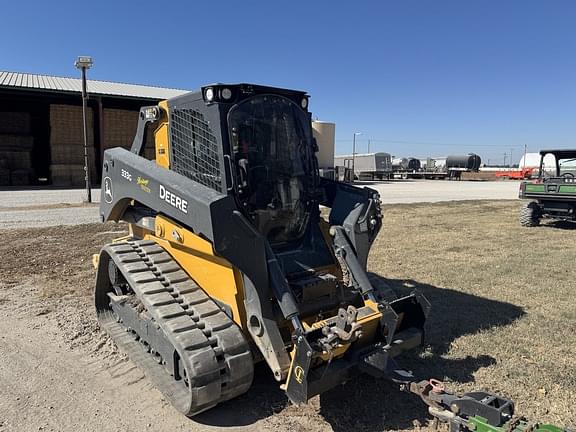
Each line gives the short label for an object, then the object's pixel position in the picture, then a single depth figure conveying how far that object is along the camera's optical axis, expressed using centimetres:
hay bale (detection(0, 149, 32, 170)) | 2762
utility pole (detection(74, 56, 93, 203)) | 1510
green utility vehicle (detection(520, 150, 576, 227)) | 1319
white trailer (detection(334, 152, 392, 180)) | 4800
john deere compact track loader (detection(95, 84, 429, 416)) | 327
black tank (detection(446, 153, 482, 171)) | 5597
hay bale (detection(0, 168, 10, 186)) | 2733
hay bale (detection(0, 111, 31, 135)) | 2820
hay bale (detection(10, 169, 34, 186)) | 2783
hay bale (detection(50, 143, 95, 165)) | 2725
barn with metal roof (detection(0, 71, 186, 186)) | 2698
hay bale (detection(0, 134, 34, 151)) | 2780
